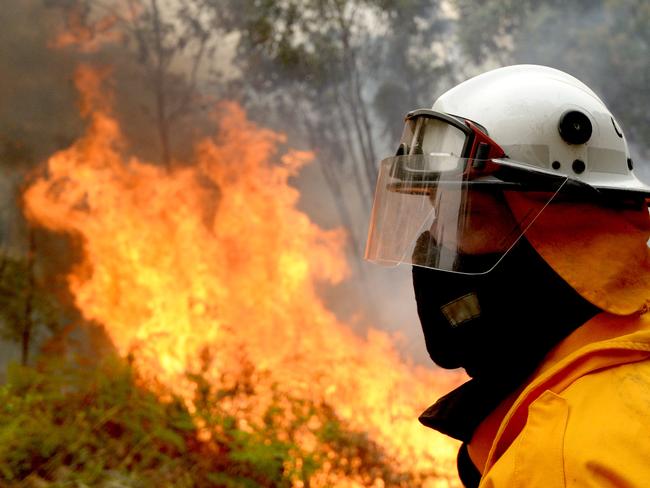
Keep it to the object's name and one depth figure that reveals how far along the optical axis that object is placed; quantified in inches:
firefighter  44.2
